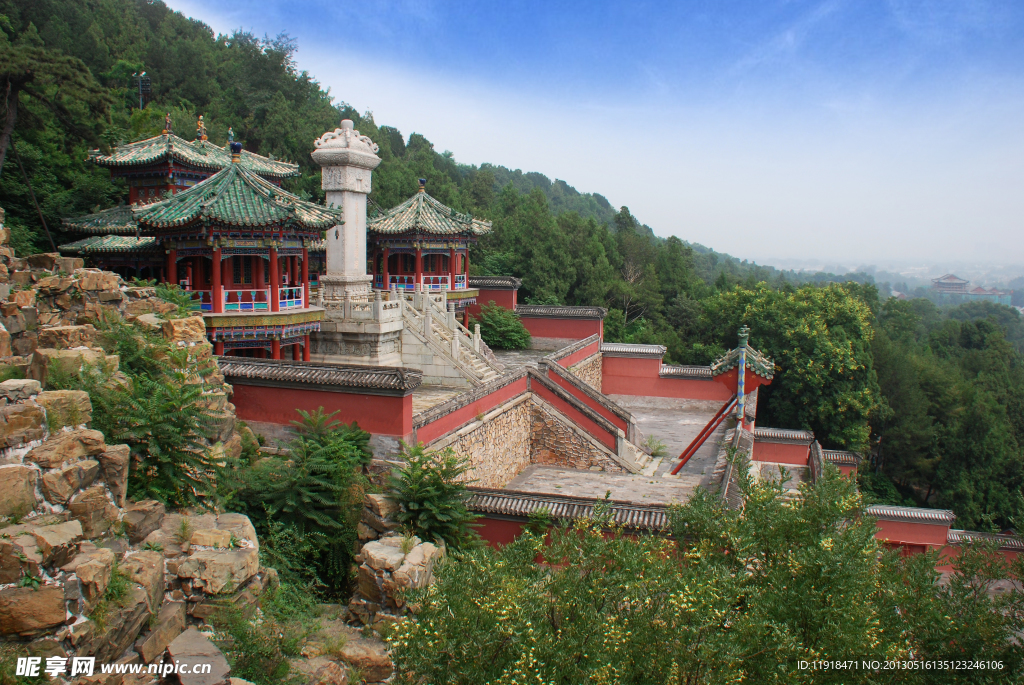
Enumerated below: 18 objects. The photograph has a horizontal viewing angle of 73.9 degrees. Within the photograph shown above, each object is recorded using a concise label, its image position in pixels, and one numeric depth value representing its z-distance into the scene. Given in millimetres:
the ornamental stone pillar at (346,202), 18266
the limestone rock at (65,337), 9414
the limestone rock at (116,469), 6957
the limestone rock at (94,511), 6422
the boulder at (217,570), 6789
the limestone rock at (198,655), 5707
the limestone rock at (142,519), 7047
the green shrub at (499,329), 24672
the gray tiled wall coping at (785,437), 21281
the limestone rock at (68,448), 6449
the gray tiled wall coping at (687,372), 24234
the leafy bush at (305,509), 9172
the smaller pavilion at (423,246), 22297
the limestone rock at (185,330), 11117
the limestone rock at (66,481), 6324
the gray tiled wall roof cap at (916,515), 18609
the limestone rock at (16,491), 5988
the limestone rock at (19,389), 6555
